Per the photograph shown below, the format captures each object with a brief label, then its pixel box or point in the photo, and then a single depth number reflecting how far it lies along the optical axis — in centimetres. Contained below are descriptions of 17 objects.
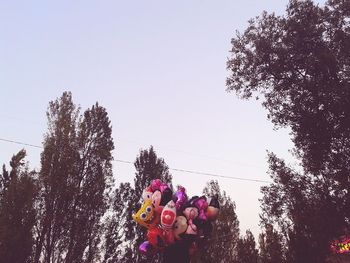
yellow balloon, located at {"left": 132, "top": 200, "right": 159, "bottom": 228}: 932
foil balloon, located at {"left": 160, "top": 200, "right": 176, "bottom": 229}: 884
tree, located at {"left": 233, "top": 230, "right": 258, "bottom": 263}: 2093
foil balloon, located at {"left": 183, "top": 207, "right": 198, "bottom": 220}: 926
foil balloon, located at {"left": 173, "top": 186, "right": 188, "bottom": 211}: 943
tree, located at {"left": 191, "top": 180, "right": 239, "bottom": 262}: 2386
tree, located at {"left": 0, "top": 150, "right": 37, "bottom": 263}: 1127
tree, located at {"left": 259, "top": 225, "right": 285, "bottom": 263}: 1455
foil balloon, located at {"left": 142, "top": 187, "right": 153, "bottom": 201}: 999
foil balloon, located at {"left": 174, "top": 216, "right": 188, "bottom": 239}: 896
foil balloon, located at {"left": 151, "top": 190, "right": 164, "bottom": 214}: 939
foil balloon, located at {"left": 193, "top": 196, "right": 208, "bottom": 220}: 946
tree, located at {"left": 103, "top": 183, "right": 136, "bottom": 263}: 1727
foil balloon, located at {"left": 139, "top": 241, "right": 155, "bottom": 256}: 916
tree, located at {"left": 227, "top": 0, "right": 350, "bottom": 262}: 1300
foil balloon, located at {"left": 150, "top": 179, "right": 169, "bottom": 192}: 991
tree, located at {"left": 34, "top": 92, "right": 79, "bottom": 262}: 1439
